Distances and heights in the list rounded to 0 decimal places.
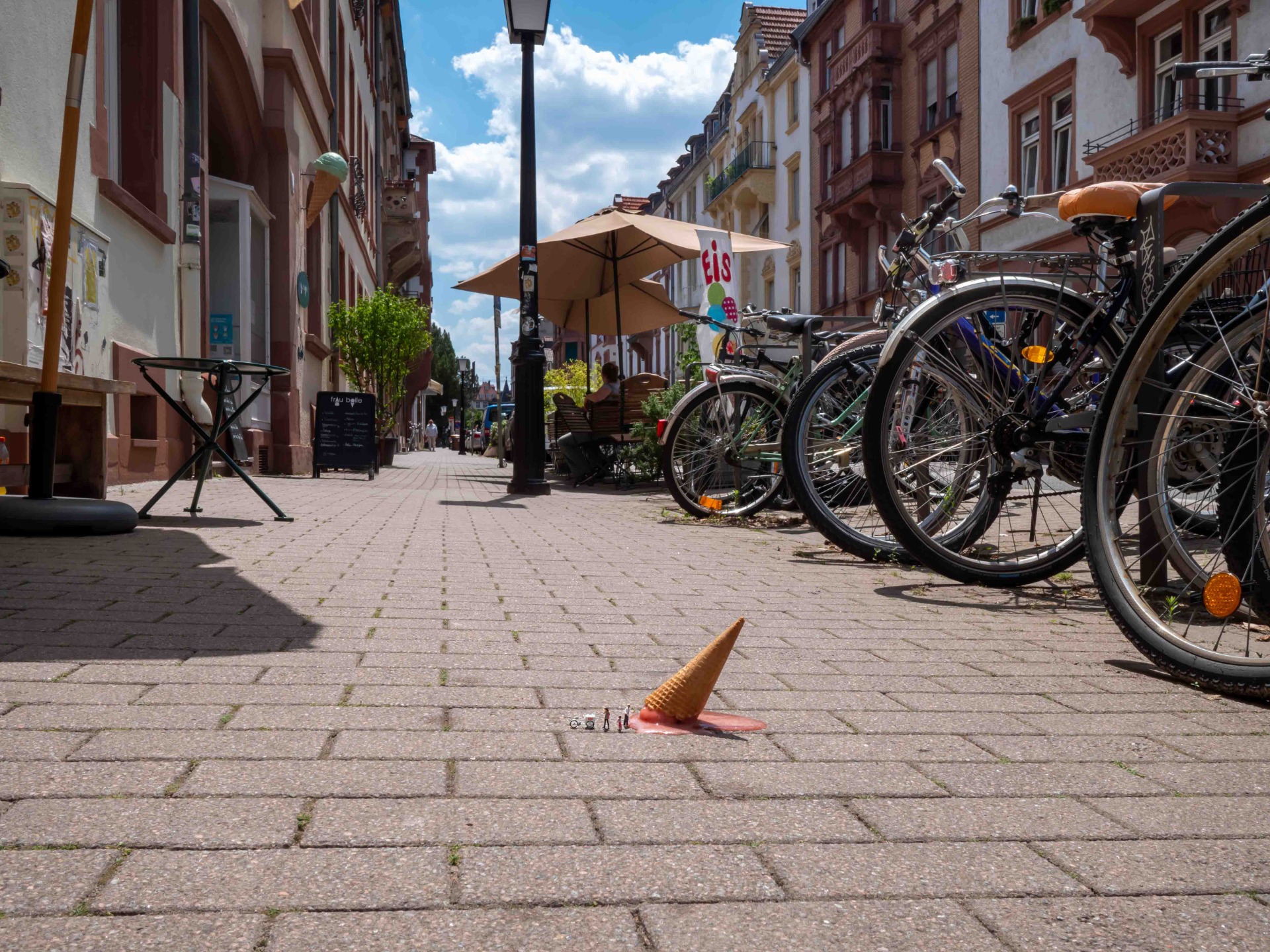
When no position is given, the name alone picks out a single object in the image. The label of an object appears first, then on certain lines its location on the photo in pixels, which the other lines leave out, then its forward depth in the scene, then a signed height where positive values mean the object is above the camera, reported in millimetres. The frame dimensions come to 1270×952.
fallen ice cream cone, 2449 -488
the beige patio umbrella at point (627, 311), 15820 +1884
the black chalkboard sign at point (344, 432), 15133 +188
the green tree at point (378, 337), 21359 +2003
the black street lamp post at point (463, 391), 49312 +3855
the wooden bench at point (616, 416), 12539 +347
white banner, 11156 +1652
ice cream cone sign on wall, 17719 +4114
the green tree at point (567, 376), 39812 +2569
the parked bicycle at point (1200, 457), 2771 -17
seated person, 13516 -95
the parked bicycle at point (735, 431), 7613 +120
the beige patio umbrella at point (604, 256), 13625 +2412
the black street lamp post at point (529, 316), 11523 +1346
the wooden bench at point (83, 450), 6484 -24
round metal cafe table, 6469 +292
